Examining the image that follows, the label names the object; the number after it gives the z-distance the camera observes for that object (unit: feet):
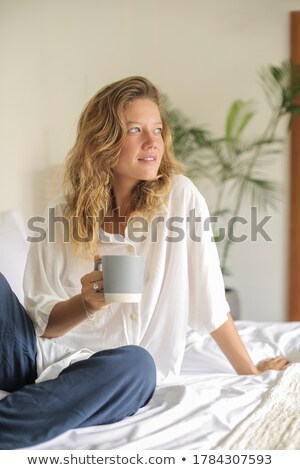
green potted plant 15.03
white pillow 11.54
